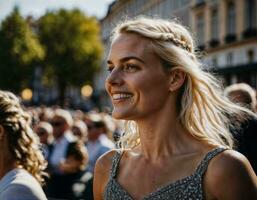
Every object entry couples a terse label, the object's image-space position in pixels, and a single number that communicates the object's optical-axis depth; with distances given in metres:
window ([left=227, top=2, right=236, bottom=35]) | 40.38
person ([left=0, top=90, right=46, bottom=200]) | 2.95
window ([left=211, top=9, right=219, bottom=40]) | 43.25
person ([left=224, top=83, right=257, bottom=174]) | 3.84
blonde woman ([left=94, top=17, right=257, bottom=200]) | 2.17
